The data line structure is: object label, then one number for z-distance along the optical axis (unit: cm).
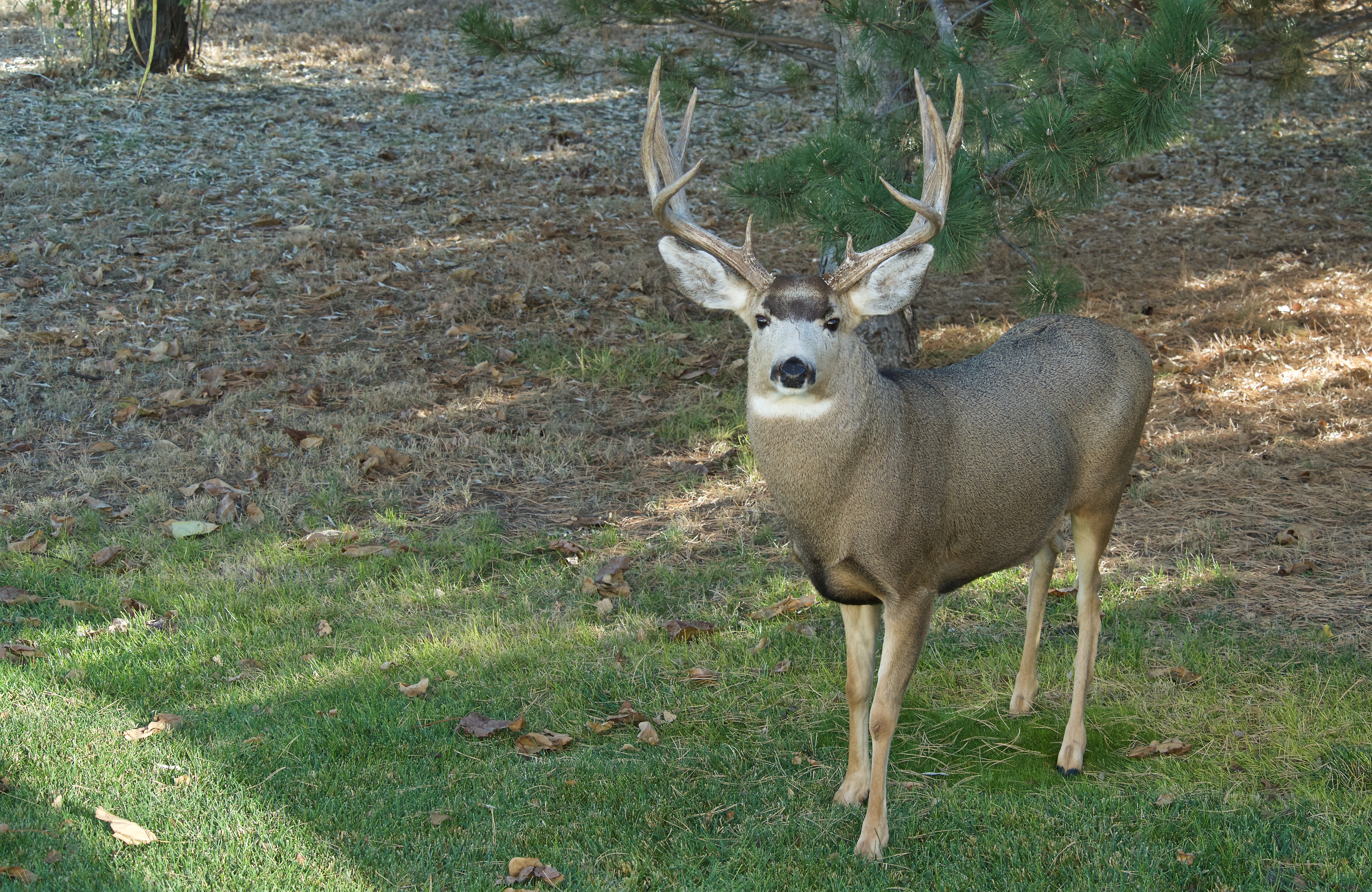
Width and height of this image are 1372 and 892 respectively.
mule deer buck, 802
